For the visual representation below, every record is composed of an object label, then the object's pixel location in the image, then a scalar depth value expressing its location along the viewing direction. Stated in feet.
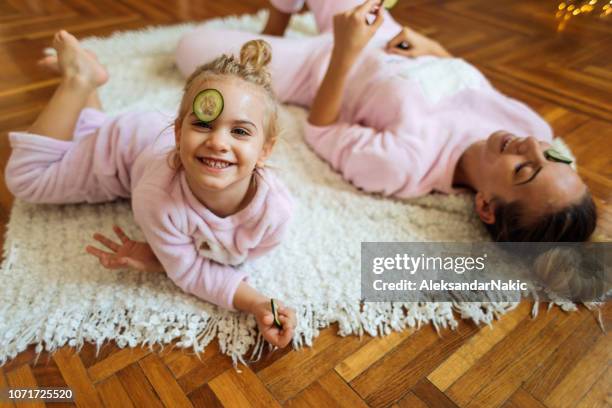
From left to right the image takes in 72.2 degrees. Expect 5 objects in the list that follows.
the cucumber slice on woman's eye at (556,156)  2.40
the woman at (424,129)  2.41
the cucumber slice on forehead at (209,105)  1.65
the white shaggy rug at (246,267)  2.05
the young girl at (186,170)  1.72
